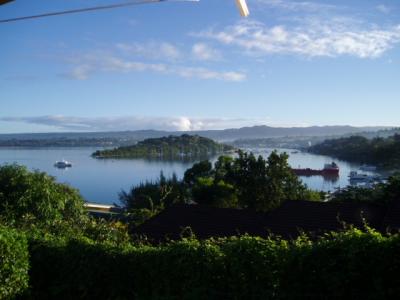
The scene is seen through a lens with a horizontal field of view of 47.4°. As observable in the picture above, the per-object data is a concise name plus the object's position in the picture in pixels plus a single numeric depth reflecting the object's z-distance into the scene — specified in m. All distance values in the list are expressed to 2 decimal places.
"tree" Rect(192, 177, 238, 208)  22.14
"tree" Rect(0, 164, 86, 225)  10.39
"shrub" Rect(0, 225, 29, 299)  5.03
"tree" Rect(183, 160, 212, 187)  31.17
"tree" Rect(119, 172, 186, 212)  25.27
